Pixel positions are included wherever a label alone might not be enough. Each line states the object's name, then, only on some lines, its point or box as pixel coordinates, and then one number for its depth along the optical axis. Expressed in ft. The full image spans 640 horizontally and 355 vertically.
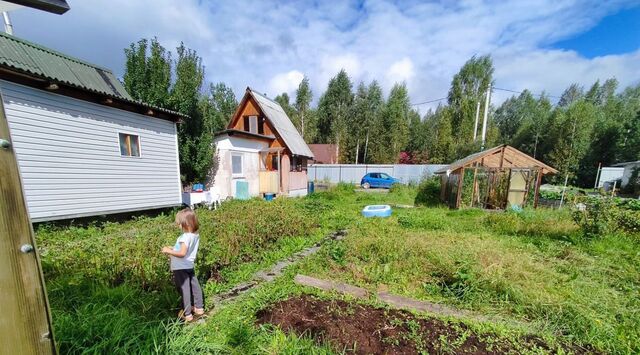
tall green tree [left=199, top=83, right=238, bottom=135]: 92.68
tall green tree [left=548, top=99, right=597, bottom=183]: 66.52
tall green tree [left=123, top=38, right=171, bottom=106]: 35.81
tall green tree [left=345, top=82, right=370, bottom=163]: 104.48
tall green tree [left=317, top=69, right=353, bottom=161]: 106.42
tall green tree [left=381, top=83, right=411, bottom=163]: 100.22
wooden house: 39.75
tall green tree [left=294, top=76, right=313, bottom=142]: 108.78
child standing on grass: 10.46
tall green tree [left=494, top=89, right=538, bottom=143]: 122.83
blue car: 73.47
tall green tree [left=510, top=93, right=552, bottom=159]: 92.94
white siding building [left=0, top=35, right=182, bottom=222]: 20.29
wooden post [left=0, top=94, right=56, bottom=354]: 2.65
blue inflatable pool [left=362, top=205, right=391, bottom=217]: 32.89
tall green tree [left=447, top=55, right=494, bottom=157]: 91.35
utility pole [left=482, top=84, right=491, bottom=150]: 62.08
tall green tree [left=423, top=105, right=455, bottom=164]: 93.26
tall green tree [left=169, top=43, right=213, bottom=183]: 35.91
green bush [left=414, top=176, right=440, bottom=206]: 48.71
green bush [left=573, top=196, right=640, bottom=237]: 21.43
